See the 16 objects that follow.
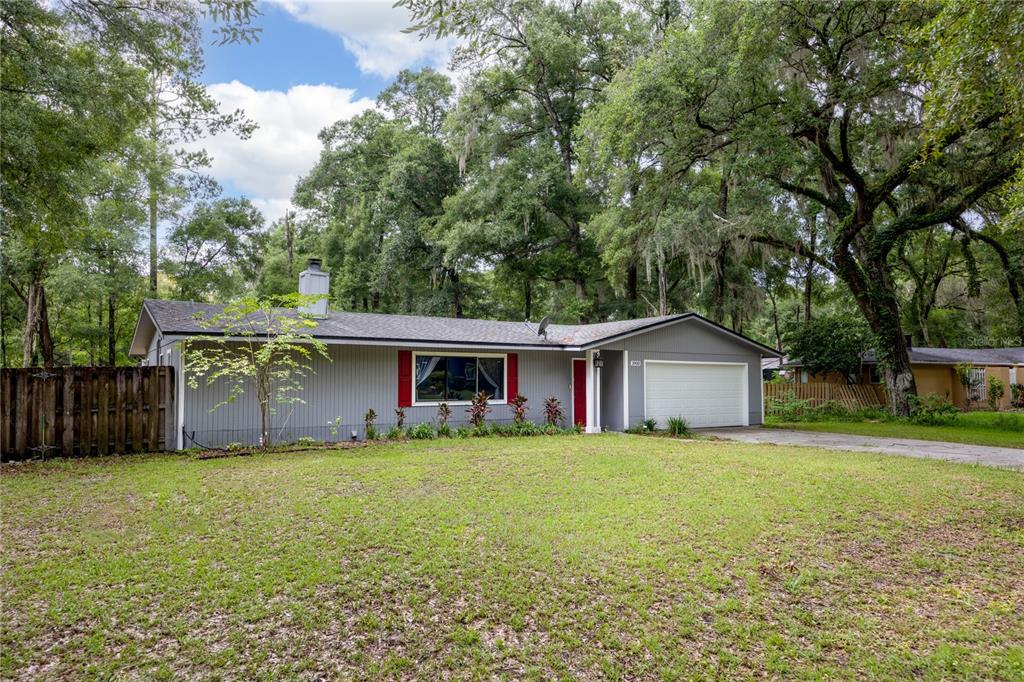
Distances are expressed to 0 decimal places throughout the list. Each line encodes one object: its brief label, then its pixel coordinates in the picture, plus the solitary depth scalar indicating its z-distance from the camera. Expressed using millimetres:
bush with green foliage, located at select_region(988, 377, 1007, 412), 20594
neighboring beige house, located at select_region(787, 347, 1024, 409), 20969
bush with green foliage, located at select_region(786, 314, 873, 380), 19016
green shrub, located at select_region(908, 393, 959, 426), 15234
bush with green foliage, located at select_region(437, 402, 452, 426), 11656
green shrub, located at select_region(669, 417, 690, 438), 12484
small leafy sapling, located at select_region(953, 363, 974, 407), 20906
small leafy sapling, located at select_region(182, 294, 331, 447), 8992
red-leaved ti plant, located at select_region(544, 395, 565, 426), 13023
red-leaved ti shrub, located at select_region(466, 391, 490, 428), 12031
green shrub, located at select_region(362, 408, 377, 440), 10883
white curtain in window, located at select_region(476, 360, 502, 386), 12617
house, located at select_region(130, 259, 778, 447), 10094
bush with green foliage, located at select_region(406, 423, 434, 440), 10906
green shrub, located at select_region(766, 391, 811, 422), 17797
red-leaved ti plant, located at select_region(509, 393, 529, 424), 12396
